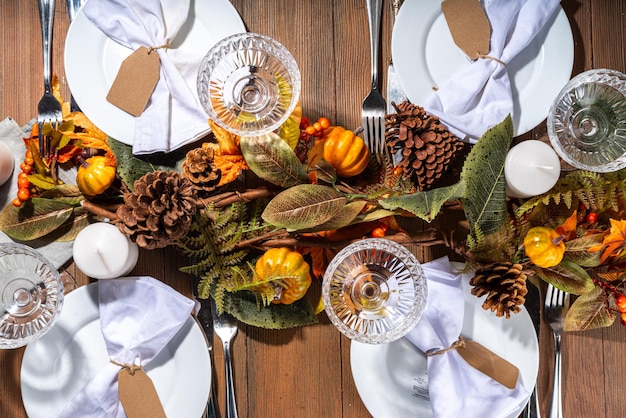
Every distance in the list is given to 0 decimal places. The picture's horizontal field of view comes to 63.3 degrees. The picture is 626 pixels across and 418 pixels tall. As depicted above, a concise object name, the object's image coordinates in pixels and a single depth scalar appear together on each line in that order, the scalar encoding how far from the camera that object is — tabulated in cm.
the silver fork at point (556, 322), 74
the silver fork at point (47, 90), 71
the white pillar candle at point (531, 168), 64
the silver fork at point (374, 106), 72
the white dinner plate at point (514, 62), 70
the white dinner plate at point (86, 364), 71
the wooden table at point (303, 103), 75
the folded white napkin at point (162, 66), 68
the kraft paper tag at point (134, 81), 70
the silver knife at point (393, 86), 74
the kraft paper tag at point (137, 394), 70
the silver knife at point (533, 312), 74
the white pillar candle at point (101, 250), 64
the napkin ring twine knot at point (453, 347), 69
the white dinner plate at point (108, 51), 70
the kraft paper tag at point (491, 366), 70
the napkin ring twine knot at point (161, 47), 69
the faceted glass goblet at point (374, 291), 63
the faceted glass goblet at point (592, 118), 66
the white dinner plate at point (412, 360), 72
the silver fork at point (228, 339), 73
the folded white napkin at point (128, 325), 69
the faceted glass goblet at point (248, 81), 67
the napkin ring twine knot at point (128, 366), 70
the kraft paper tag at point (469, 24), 70
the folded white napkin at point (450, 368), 68
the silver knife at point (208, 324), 73
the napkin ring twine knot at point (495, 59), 69
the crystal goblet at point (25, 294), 66
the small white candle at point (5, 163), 71
